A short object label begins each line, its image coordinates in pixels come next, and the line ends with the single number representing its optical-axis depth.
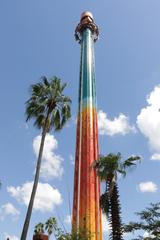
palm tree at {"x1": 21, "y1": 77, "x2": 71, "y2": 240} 31.19
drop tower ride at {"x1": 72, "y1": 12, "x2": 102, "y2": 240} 40.12
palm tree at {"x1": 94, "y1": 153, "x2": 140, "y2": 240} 21.62
